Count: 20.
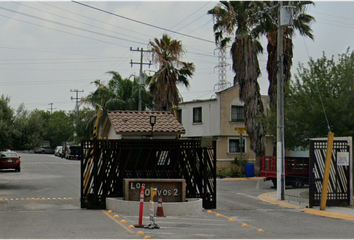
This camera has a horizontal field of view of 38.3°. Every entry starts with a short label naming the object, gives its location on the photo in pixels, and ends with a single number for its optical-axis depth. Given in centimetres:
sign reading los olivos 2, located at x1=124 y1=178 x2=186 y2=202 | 1636
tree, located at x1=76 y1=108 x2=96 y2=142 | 5088
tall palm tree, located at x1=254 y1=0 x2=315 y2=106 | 3275
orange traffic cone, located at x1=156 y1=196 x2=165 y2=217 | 1503
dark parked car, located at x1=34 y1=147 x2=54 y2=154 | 9106
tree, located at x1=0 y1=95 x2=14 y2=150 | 2456
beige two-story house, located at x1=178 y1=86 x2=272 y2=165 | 4053
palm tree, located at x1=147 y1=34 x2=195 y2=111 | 3688
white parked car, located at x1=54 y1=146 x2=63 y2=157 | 7125
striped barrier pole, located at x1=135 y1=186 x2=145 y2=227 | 1288
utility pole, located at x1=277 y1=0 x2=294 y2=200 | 2098
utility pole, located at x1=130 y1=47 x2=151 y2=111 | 4919
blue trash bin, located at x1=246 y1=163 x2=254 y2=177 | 3449
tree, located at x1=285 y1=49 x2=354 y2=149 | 2272
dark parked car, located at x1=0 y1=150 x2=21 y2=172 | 3791
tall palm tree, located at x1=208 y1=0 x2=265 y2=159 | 3441
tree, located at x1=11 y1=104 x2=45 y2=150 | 2608
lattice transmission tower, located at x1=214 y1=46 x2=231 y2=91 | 5648
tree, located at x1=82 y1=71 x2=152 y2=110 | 4608
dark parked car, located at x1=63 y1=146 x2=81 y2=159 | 6121
